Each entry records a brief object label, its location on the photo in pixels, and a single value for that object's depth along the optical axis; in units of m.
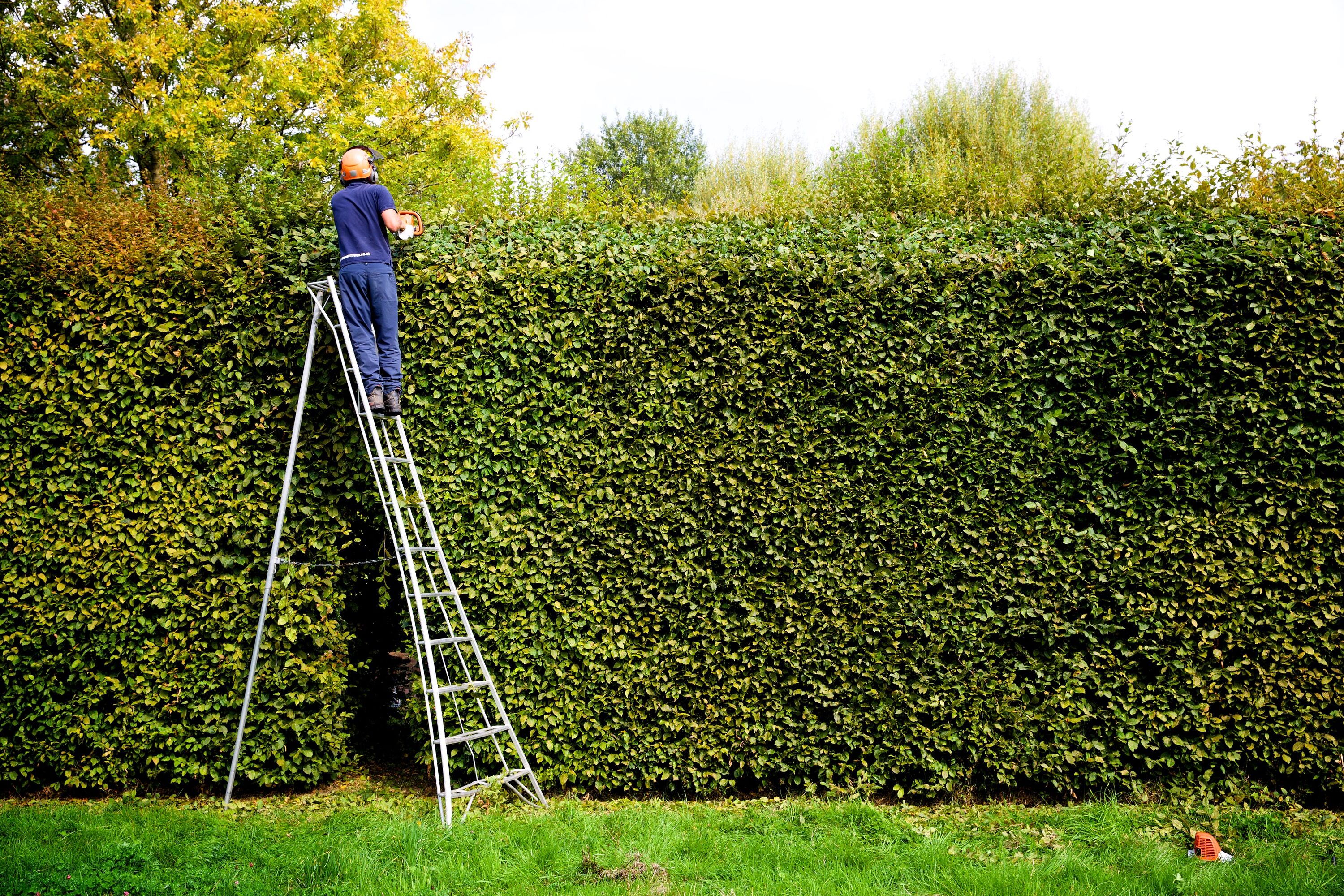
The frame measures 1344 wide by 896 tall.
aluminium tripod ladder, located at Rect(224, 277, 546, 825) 4.88
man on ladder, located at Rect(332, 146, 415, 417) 5.00
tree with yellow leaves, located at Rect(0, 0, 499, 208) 13.72
